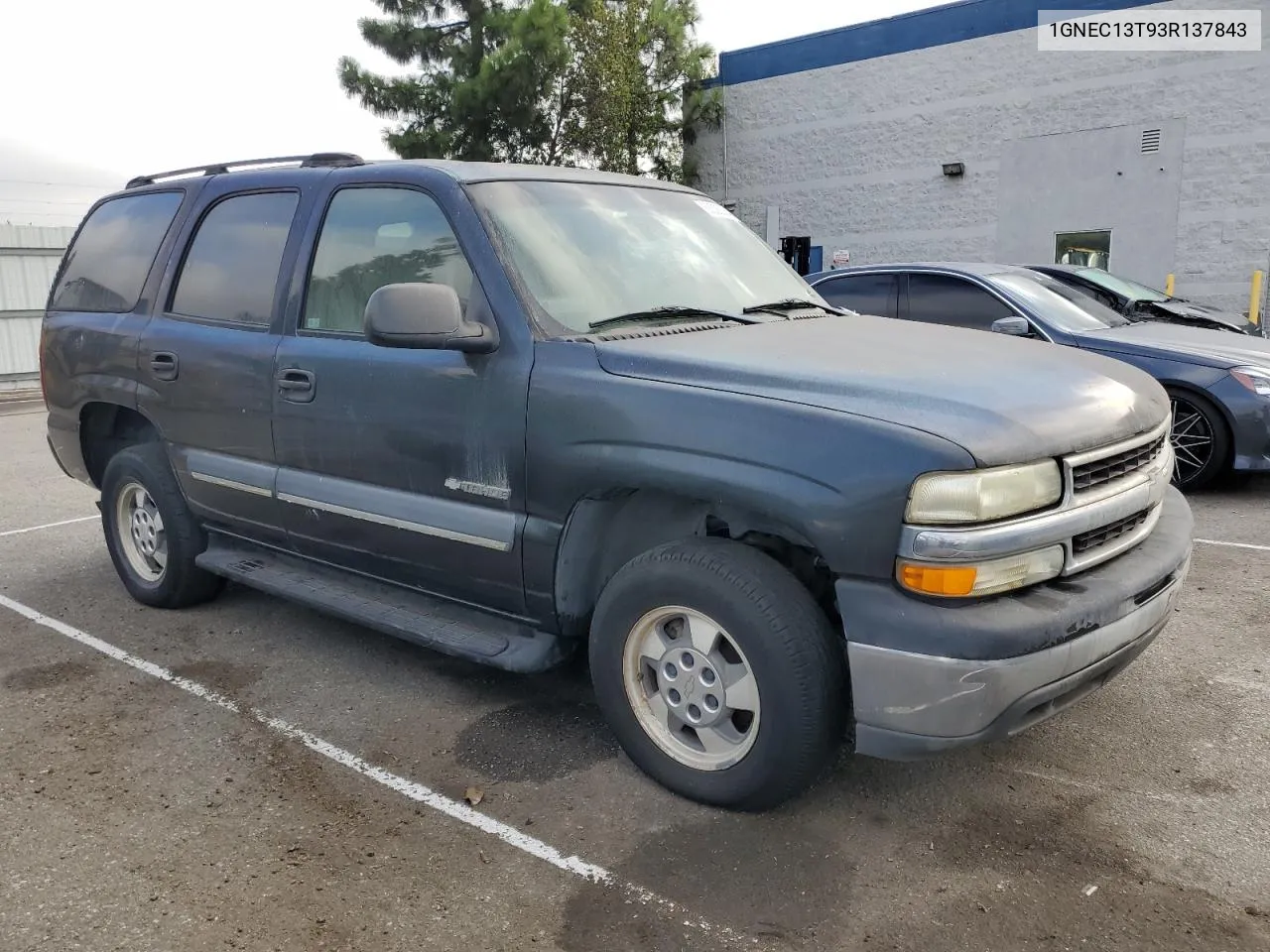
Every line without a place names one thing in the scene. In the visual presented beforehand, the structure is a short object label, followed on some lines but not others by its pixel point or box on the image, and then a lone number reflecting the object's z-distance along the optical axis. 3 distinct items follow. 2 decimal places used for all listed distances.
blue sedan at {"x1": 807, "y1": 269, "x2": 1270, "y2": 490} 6.62
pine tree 20.09
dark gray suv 2.53
